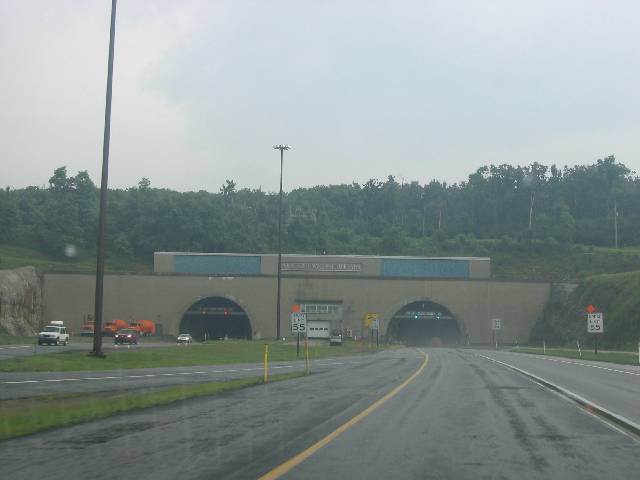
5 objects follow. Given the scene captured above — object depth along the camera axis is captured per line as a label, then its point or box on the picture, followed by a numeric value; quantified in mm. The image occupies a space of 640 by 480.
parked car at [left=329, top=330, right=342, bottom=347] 78062
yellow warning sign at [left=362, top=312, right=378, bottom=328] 85838
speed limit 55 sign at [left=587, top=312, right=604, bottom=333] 51781
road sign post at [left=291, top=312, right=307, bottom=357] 40438
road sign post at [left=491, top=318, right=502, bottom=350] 84812
